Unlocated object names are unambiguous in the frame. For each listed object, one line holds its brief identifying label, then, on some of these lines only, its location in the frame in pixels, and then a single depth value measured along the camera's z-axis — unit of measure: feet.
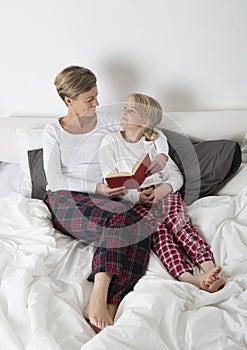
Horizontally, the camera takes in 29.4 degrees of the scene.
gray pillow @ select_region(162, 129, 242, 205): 6.76
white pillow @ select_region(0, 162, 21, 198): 7.27
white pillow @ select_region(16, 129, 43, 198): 7.41
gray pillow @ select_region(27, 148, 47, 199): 7.03
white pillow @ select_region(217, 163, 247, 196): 6.68
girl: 5.52
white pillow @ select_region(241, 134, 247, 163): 7.17
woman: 5.31
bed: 4.25
